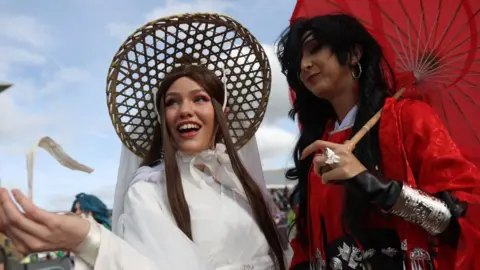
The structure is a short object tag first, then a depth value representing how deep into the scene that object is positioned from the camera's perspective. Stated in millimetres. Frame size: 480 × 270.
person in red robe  1536
